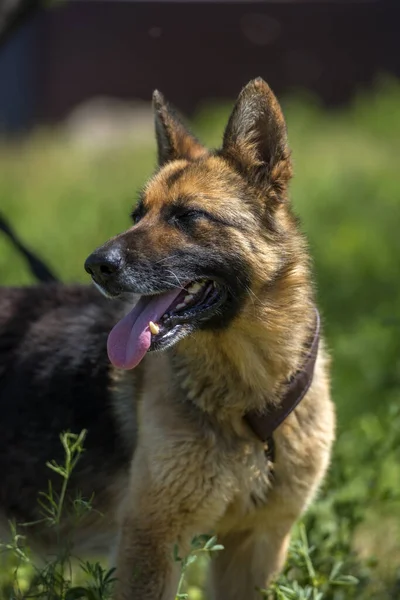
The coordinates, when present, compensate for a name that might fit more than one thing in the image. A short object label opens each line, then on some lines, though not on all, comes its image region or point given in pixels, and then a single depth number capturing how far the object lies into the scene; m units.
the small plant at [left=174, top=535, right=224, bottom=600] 6.33
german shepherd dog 7.16
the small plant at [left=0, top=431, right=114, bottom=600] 6.51
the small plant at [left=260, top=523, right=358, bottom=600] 6.91
